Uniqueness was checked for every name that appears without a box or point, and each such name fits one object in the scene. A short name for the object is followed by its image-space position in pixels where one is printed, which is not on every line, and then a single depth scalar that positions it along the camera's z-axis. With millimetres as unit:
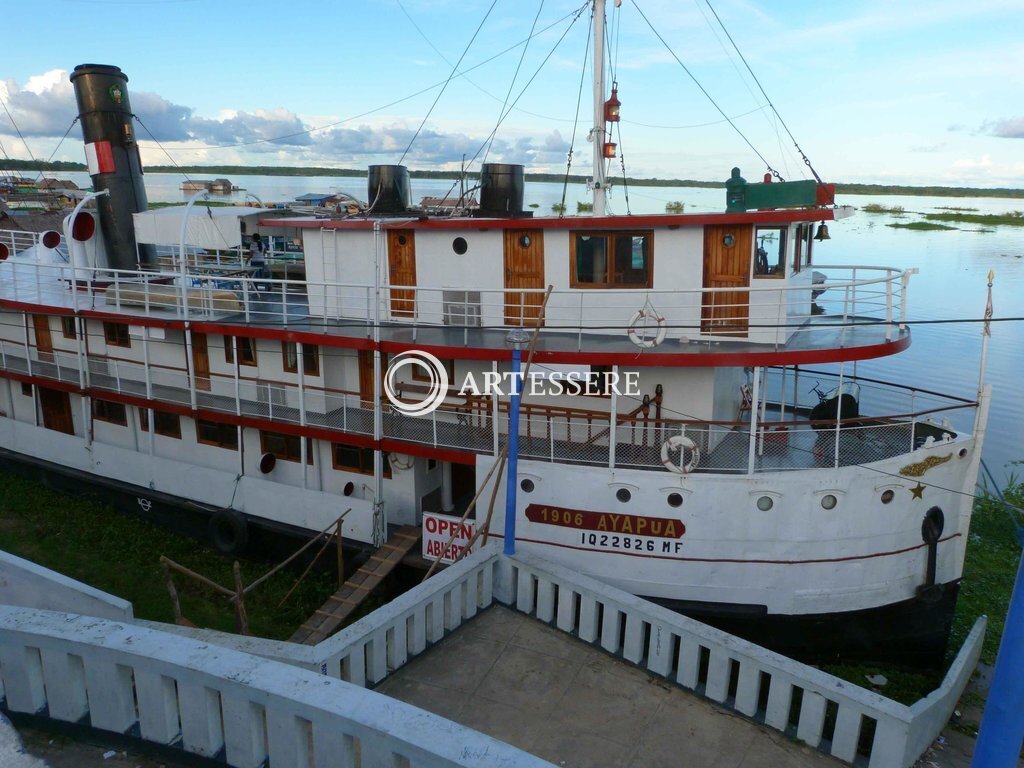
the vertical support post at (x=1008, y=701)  5090
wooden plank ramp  10930
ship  10727
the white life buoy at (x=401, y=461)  13079
